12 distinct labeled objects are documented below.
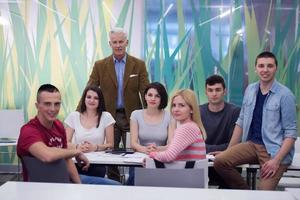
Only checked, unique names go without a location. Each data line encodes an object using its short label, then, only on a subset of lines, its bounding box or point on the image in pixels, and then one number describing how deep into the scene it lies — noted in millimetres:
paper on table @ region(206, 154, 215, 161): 3196
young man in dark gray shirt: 3611
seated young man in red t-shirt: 2268
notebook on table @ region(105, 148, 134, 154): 3326
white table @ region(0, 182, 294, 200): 1835
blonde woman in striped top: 2650
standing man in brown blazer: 4262
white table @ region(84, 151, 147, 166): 2936
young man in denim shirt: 3207
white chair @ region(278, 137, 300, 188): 3550
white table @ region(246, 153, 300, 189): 3197
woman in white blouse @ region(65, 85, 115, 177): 3568
